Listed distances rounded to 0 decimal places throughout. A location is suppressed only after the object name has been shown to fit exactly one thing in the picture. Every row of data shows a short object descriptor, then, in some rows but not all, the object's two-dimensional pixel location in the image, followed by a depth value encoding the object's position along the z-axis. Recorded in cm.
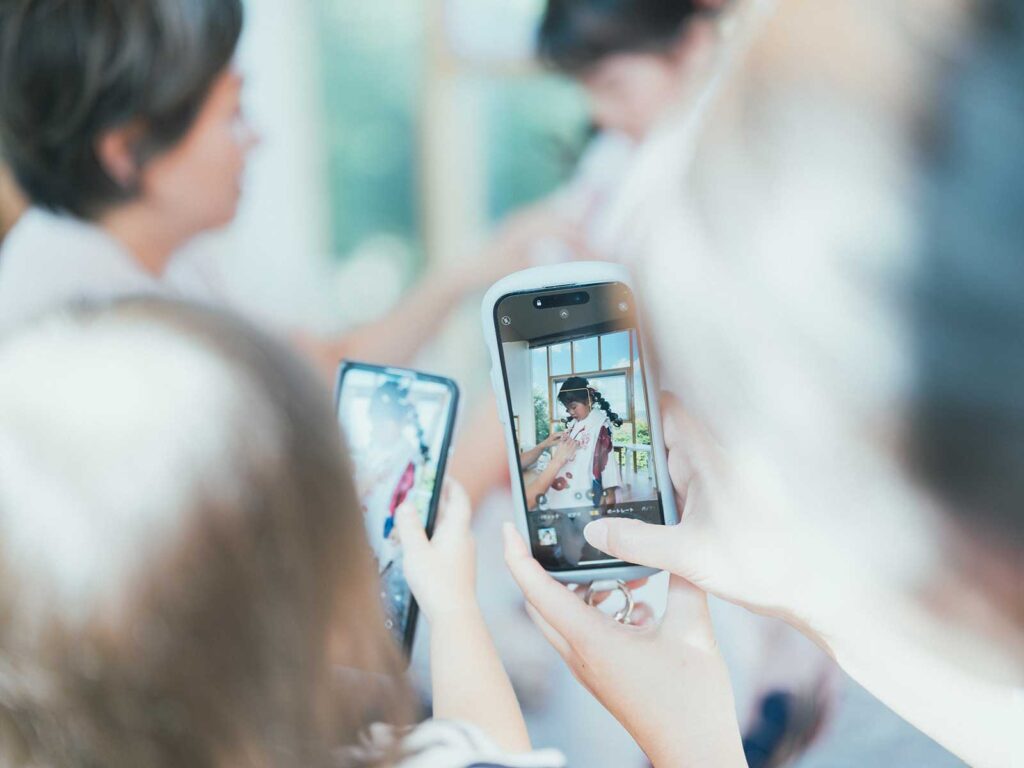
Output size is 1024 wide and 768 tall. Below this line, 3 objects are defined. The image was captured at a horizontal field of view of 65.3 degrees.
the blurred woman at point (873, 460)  36
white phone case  45
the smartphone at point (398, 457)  50
